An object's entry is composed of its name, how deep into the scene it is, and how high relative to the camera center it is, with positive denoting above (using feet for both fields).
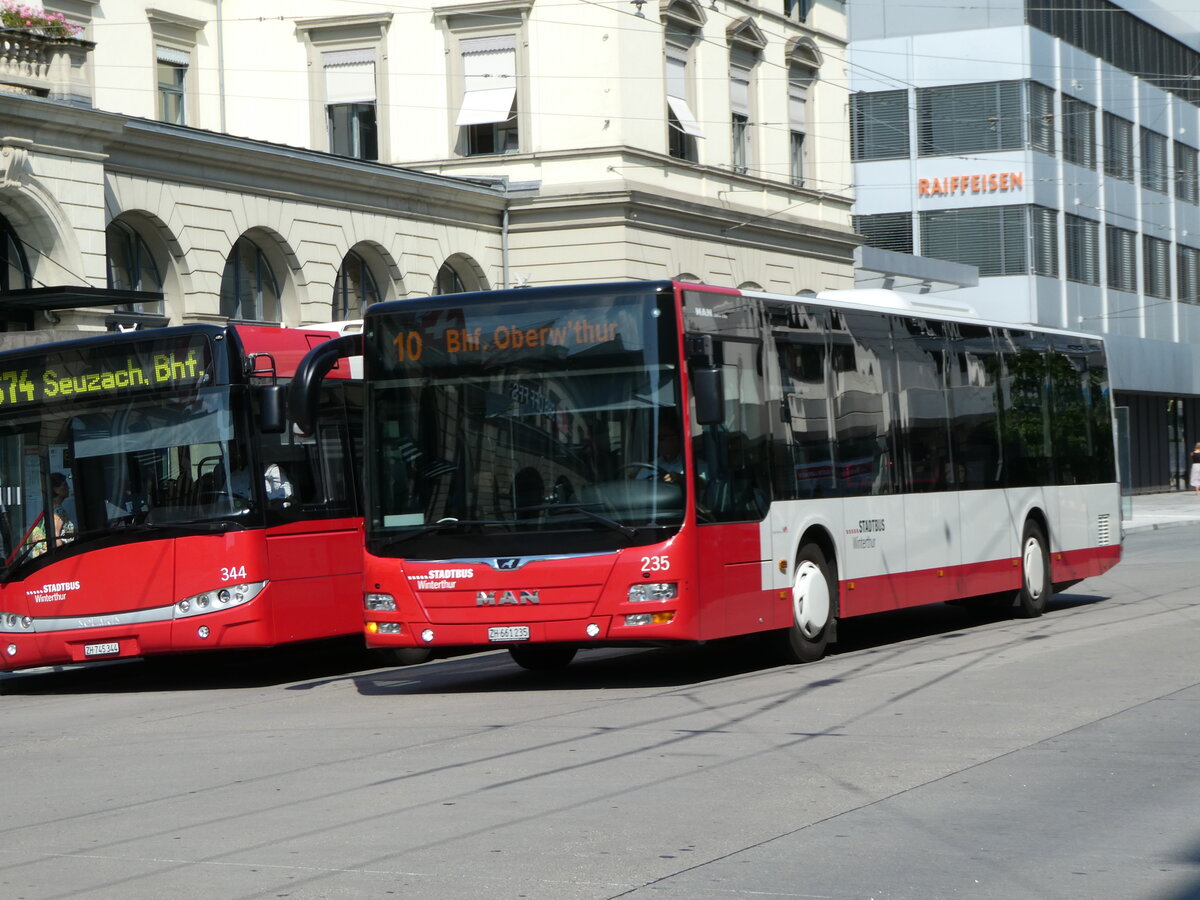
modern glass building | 183.52 +26.70
